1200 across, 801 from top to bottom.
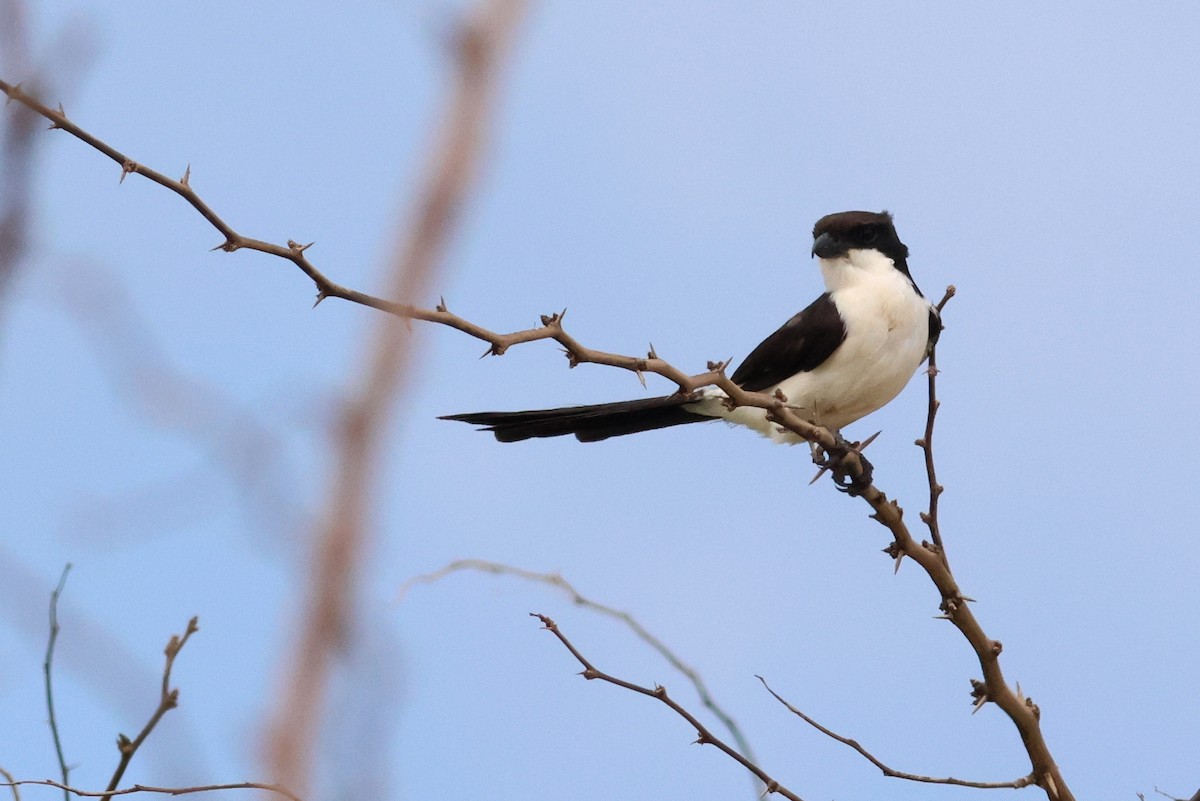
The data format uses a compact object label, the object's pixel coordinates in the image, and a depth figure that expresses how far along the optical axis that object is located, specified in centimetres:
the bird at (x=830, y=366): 1089
